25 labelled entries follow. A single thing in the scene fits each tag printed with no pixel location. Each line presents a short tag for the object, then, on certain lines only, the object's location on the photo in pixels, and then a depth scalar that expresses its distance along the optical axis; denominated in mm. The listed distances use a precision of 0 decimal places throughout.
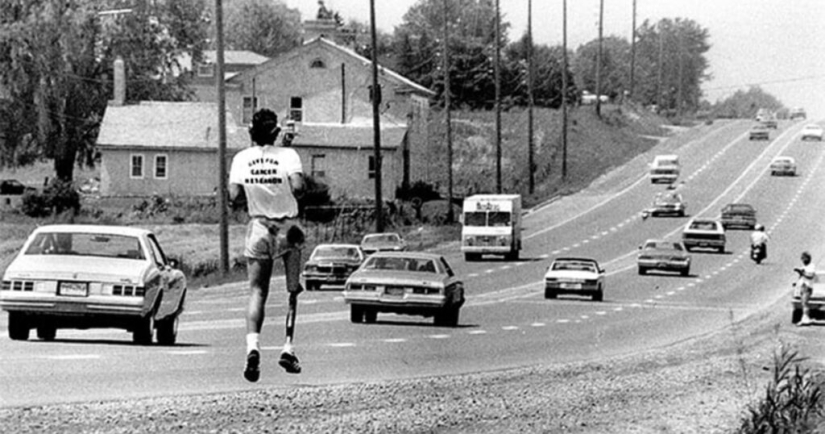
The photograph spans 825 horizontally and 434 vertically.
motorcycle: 65750
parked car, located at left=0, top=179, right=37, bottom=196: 54800
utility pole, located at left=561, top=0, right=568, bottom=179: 105250
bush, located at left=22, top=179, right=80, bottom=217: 41812
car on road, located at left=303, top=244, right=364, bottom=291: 46031
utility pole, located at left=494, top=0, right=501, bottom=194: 86312
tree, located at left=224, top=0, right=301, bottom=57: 71744
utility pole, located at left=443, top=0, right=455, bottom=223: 76375
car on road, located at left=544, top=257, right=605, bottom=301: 47125
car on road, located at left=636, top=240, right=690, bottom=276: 59844
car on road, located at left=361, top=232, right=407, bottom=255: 54406
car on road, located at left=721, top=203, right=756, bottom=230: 82438
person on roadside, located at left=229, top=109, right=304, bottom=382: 11414
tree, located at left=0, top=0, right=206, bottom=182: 61094
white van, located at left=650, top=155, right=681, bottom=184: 108812
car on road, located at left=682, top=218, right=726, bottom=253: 71125
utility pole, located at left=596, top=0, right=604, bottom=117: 118088
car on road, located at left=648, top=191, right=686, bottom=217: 88812
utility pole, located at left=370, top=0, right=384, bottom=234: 62125
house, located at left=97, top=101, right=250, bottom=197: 58375
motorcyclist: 65875
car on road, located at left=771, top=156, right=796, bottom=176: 111000
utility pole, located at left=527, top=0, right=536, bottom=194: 95125
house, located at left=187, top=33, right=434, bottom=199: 67438
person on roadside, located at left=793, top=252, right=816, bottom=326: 36188
